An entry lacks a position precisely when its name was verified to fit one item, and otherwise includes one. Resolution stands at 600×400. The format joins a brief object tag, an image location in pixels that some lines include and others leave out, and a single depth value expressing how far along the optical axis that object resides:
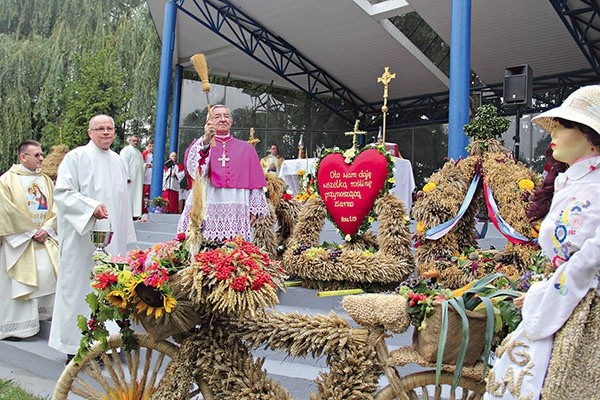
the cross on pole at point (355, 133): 6.43
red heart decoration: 5.98
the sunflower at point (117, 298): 2.96
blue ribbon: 5.29
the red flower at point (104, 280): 2.99
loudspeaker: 7.83
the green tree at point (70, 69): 16.31
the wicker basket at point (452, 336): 2.35
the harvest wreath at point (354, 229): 5.54
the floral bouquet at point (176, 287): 2.92
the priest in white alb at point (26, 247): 5.77
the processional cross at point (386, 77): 6.94
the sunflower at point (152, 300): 2.93
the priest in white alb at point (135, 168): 12.23
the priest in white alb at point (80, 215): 4.62
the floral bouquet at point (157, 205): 12.75
